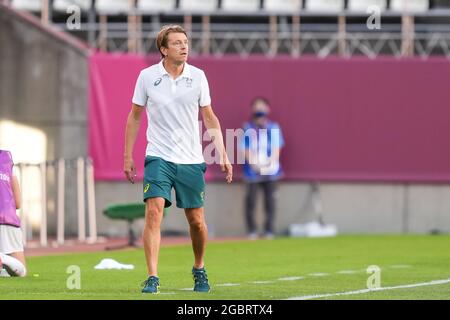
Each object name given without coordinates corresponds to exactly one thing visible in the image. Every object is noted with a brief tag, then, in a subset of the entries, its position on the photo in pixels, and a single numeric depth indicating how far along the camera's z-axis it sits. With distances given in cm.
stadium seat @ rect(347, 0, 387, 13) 2653
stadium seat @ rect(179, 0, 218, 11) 2689
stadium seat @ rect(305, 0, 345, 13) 2666
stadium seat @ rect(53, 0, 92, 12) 2651
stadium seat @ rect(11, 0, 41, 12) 2742
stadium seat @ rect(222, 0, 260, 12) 2705
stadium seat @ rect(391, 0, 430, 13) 2680
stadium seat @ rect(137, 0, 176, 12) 2690
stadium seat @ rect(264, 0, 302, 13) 2673
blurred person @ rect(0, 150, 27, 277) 1354
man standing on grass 1064
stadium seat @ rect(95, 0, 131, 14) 2662
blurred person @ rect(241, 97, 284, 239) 2234
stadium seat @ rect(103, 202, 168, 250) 1958
